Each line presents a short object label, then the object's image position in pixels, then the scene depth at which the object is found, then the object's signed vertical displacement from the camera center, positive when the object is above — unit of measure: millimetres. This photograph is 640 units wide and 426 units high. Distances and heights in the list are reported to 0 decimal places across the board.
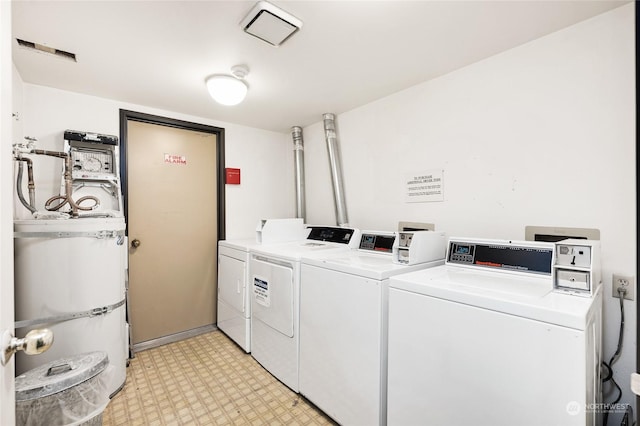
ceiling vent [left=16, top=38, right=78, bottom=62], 1664 +961
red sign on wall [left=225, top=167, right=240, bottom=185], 3125 +376
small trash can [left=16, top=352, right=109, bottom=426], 1287 -852
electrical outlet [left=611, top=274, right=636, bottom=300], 1410 -360
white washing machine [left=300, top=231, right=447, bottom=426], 1453 -631
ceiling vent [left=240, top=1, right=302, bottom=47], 1408 +971
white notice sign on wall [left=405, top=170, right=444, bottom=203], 2154 +188
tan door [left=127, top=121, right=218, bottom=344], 2668 -181
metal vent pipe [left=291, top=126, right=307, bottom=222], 3295 +468
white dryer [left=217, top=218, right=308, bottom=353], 2521 -591
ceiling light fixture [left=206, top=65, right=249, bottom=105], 2051 +890
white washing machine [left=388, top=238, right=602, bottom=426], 928 -478
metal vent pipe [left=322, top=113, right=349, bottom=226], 2793 +423
